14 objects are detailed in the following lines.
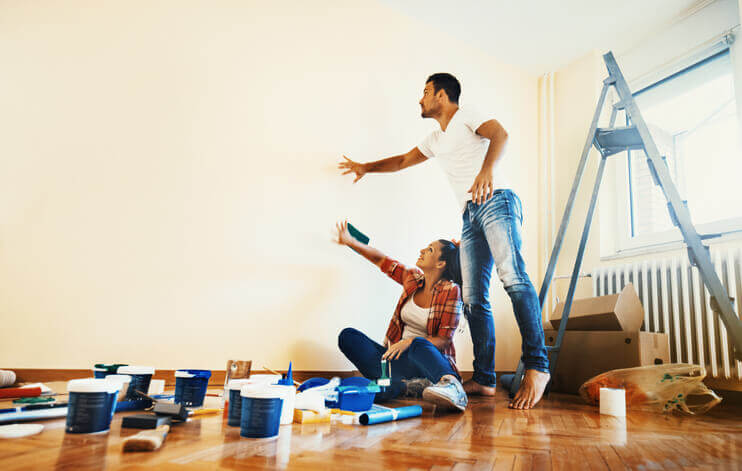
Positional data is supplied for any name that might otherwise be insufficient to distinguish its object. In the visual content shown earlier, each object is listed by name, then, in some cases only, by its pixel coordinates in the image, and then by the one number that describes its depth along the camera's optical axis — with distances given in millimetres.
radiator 2217
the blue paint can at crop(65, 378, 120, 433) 944
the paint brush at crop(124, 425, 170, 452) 846
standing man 1912
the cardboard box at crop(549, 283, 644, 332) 2260
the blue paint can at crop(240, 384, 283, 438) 998
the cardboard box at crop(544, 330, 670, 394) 2127
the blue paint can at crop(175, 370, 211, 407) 1329
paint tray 1379
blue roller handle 1234
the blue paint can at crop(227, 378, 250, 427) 1131
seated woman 1783
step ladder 1817
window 2535
